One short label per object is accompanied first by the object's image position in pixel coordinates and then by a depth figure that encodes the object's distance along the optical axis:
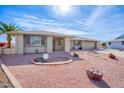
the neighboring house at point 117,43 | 19.39
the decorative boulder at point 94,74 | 3.63
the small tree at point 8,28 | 11.25
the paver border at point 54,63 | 5.39
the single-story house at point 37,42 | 8.68
